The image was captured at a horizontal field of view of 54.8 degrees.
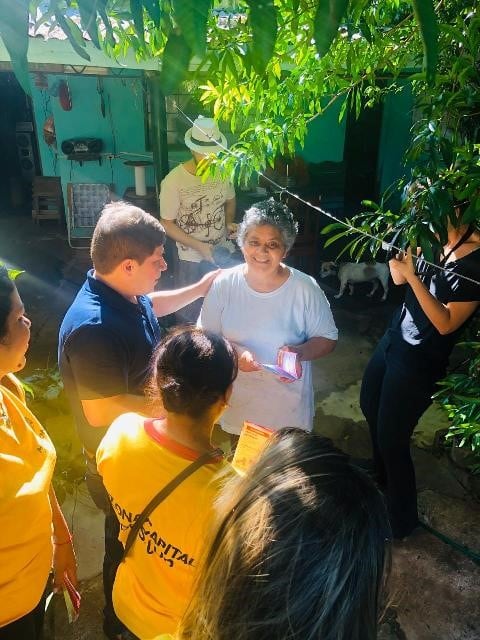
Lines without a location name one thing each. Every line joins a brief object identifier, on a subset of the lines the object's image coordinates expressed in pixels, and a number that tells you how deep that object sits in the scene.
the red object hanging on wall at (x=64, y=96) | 6.84
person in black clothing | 2.00
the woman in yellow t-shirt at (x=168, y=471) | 1.20
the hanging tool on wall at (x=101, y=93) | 6.98
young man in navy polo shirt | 1.70
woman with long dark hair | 0.76
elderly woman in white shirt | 2.23
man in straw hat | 3.80
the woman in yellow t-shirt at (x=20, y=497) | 1.39
